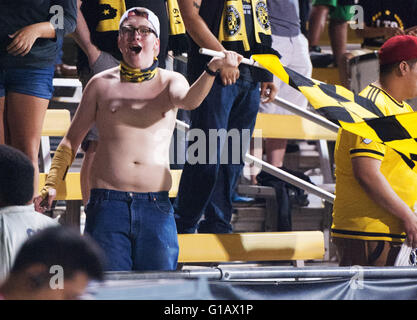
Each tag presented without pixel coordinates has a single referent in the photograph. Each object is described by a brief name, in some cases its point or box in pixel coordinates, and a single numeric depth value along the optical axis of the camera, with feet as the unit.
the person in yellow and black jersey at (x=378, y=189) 27.91
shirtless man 24.26
